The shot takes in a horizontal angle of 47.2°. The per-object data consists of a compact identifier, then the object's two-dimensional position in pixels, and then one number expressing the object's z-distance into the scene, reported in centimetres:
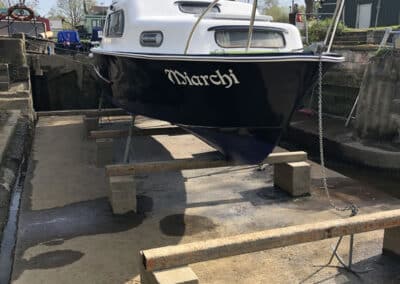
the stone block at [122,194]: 491
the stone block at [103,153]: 667
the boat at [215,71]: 461
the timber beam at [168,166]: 498
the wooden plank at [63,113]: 1084
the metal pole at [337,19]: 442
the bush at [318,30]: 1487
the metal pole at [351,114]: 1166
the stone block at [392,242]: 393
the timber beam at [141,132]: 664
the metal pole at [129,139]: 562
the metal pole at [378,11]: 2159
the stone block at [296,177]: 551
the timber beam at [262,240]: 290
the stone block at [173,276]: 284
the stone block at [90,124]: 866
